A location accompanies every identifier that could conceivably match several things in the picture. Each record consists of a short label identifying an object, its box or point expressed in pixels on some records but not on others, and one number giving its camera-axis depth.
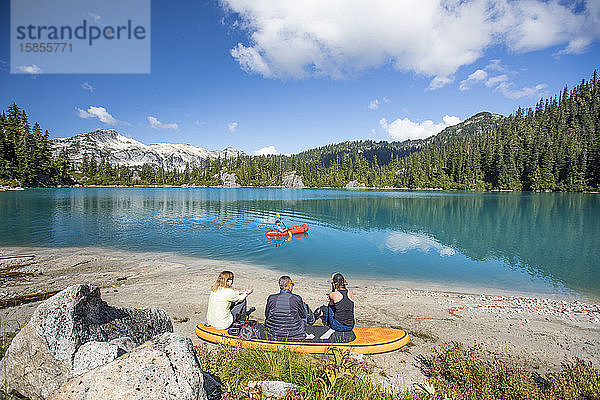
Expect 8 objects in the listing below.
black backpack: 7.60
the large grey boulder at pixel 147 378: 2.99
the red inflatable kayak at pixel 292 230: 29.90
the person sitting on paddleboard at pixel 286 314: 7.55
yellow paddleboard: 7.31
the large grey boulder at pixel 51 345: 4.07
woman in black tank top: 7.98
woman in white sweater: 8.21
